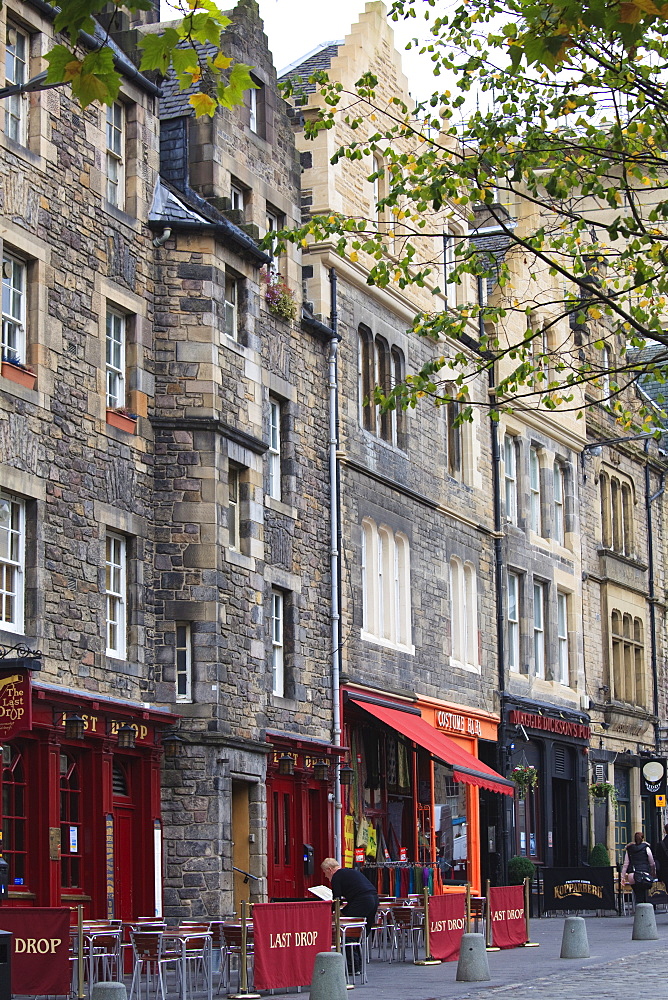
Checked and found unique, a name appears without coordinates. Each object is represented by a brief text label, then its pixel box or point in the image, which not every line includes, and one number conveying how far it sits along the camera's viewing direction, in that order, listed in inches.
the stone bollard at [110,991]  481.4
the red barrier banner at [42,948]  563.5
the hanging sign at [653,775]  1392.7
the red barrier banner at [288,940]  639.1
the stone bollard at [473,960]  705.0
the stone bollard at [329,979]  552.1
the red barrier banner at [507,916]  884.0
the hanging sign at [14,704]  697.6
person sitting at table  787.4
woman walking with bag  1125.1
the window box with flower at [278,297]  1024.9
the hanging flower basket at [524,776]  1338.6
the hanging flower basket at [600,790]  1515.7
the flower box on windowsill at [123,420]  847.7
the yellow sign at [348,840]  1068.6
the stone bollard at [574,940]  789.9
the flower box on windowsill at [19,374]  762.2
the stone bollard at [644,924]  923.4
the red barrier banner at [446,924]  829.2
